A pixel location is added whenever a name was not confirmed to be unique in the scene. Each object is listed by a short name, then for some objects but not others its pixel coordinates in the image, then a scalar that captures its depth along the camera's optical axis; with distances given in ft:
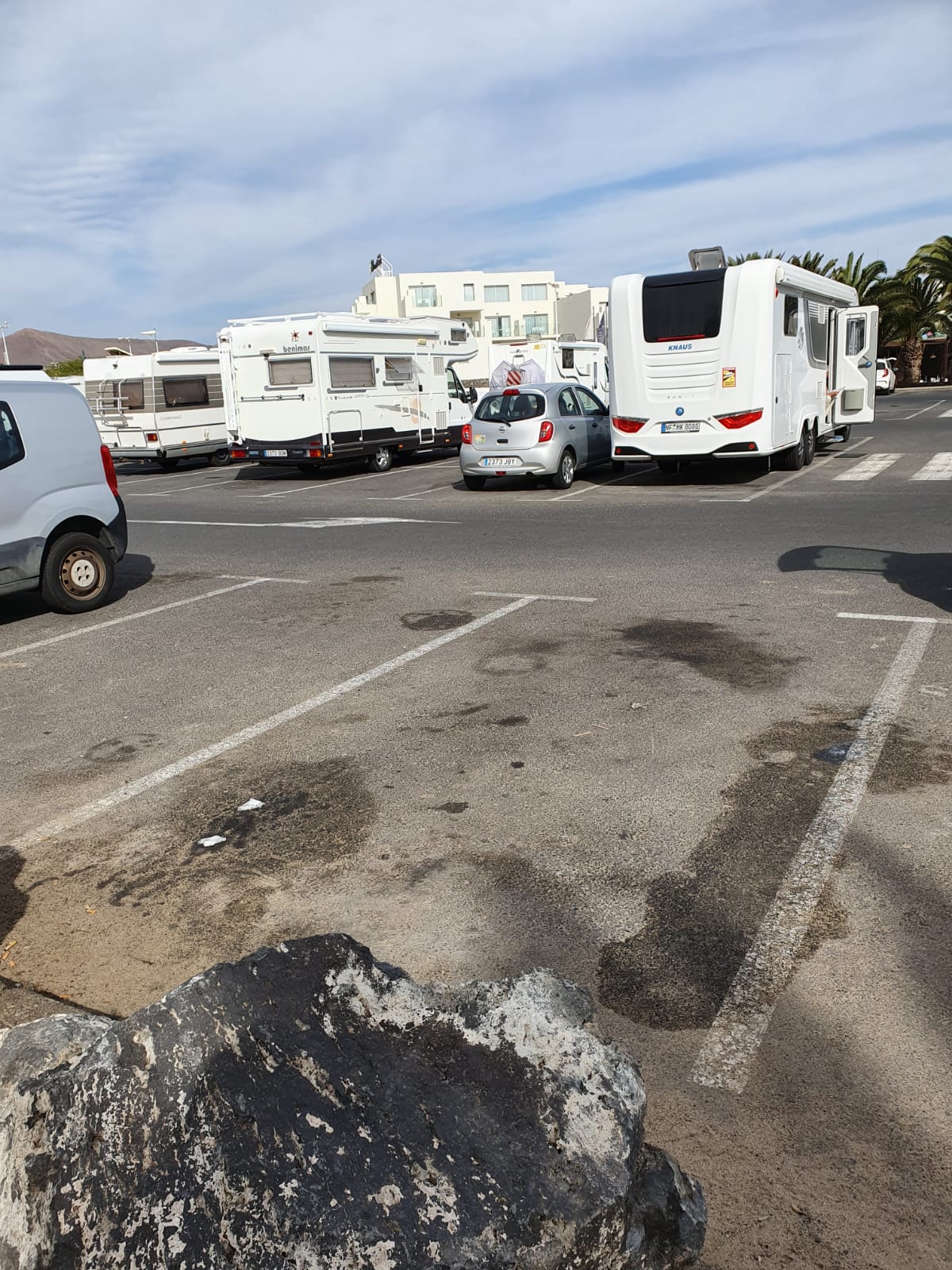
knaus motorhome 52.49
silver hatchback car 57.77
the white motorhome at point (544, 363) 113.39
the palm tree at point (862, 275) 186.39
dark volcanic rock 5.90
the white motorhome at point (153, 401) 84.99
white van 29.48
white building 275.80
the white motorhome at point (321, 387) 70.18
